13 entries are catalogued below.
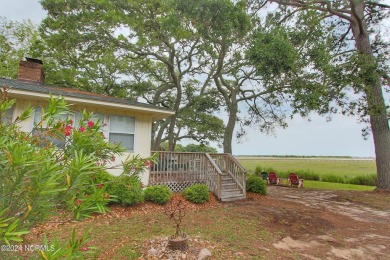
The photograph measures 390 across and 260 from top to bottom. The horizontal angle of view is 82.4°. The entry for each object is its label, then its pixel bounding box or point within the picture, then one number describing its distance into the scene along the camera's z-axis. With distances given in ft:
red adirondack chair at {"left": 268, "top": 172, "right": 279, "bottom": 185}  51.03
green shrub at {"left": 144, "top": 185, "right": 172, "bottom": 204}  23.04
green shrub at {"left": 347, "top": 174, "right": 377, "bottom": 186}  54.76
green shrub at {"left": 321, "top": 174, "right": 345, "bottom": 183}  62.24
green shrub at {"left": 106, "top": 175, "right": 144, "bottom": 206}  20.72
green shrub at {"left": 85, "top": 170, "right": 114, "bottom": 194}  19.05
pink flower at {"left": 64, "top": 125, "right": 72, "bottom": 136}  7.36
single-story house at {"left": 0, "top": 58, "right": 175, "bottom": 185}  21.86
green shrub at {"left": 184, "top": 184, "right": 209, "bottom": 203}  24.54
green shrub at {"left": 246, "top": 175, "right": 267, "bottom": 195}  31.83
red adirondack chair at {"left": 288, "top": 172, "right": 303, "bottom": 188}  46.16
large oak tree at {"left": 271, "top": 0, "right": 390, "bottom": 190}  26.43
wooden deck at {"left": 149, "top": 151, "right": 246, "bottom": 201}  27.61
